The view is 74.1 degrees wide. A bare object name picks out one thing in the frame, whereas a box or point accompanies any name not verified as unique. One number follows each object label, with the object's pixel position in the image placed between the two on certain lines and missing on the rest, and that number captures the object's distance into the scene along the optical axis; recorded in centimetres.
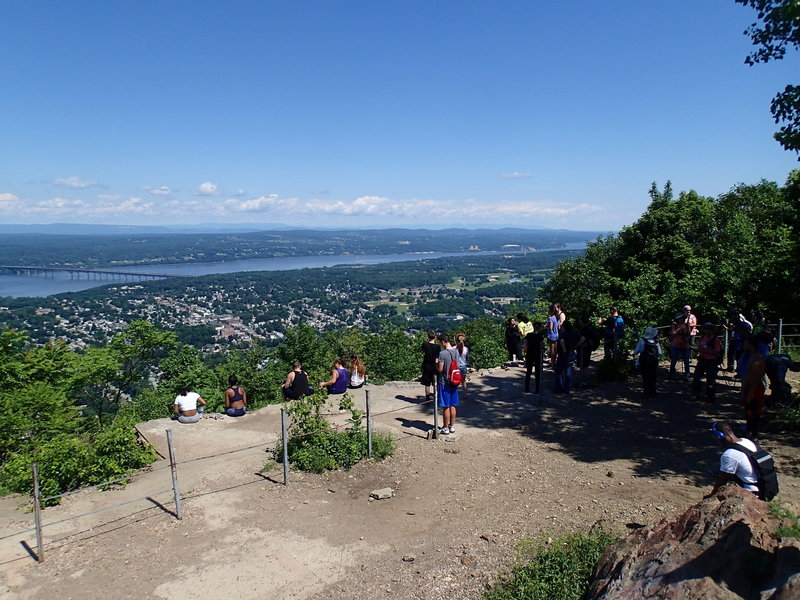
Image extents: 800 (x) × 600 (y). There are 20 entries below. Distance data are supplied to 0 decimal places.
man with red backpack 902
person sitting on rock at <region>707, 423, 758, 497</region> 488
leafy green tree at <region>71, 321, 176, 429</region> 1331
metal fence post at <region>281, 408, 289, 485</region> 736
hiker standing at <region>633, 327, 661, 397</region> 1052
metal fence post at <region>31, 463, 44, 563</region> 571
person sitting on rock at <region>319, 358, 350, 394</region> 1191
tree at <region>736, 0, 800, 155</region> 818
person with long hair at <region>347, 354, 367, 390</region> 1262
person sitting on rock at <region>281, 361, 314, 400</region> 1135
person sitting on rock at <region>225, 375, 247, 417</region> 1122
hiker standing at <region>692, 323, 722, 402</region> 962
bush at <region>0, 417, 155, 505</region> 756
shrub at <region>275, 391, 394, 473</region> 796
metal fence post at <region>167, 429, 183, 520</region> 651
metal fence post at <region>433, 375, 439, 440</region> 905
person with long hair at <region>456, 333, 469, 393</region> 1056
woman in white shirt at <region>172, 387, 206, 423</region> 1076
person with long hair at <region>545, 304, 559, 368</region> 1180
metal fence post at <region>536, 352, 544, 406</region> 1067
